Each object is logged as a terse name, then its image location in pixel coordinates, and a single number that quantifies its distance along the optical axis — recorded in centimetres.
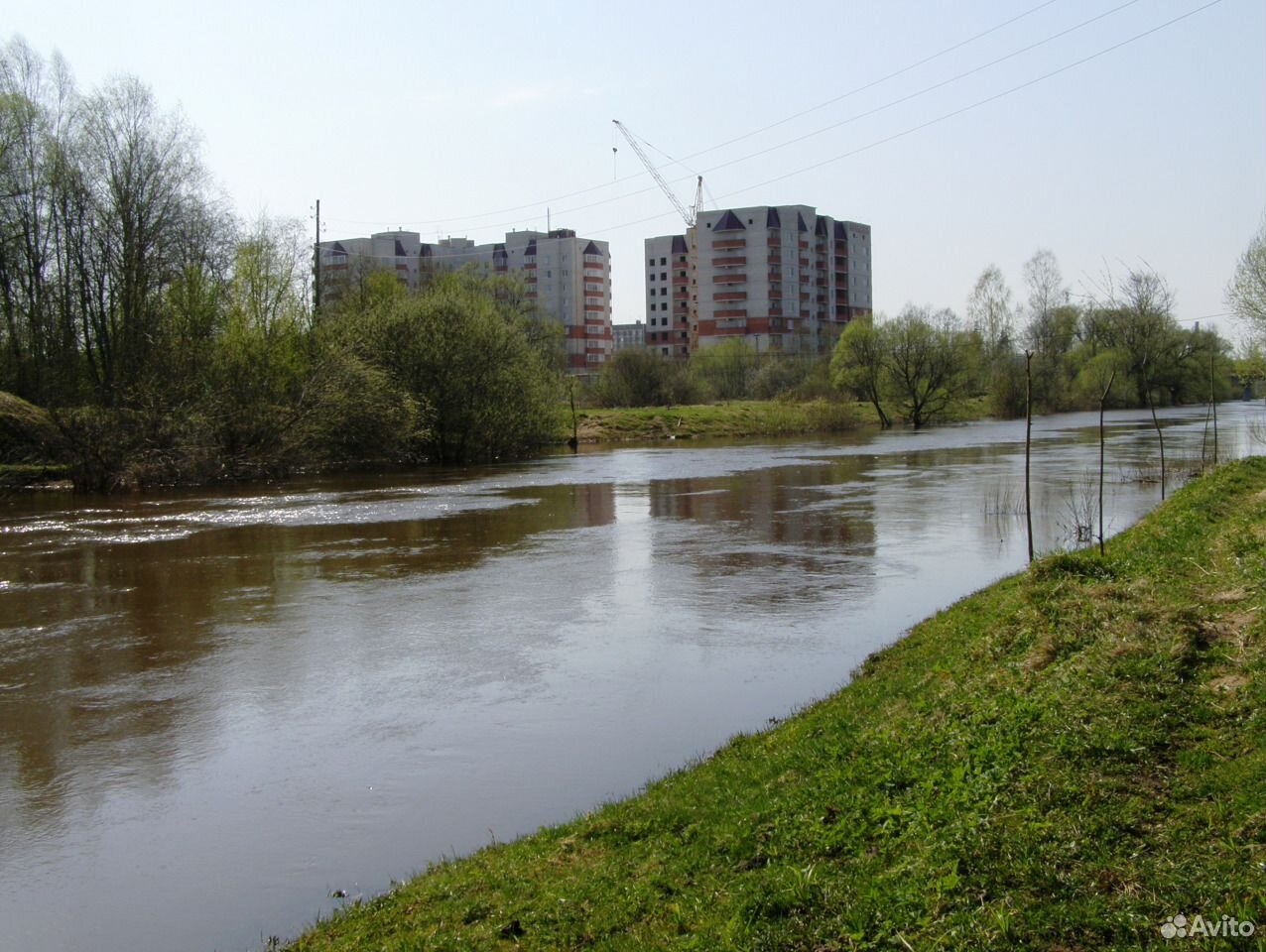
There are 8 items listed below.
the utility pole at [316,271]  5212
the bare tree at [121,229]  4200
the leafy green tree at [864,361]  7225
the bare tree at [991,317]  9732
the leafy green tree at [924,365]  7156
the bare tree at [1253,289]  4022
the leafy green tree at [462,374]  4444
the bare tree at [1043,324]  9331
